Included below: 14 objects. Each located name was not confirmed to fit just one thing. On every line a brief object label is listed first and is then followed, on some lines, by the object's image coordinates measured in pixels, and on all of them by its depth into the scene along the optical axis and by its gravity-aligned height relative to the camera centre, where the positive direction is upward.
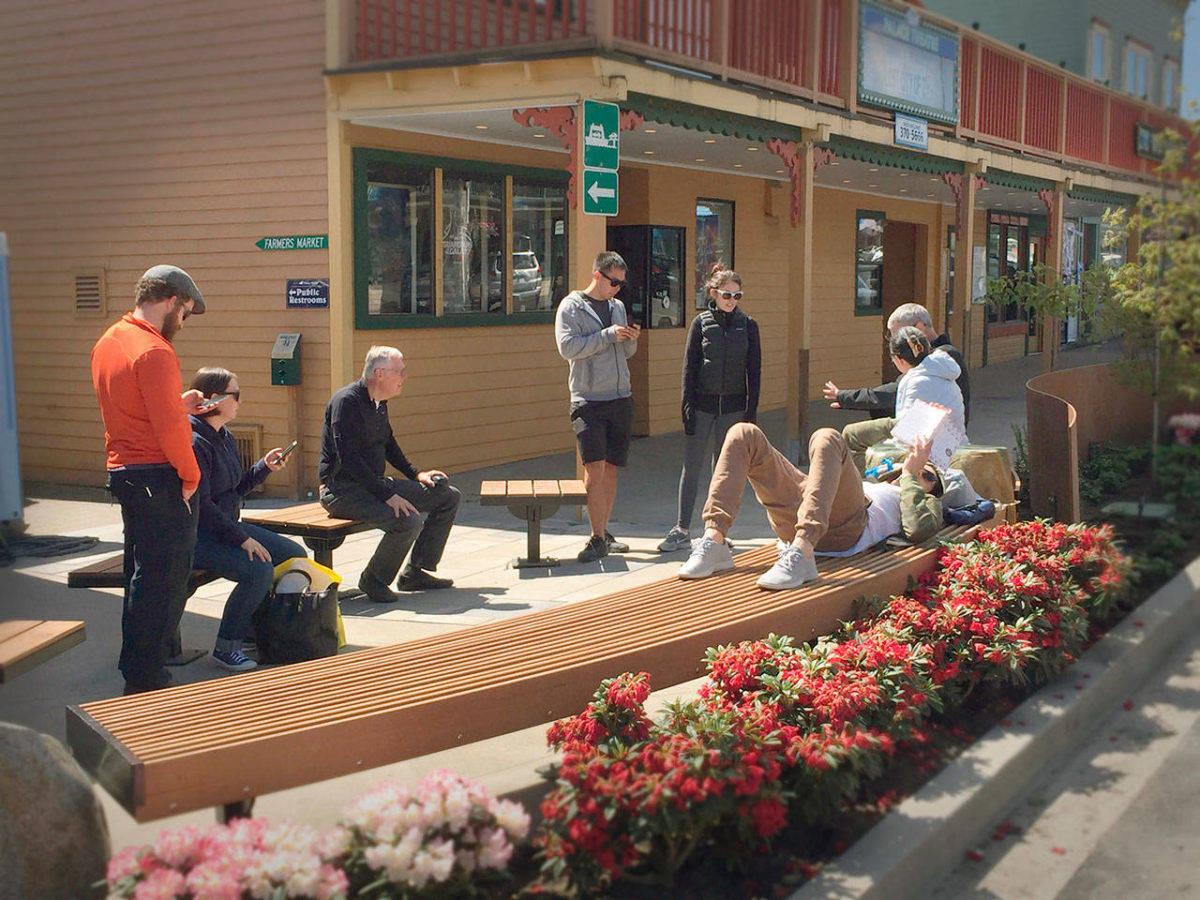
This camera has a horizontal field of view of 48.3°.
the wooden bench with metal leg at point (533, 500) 8.08 -1.13
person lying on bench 5.43 -0.84
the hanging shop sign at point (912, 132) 14.11 +1.92
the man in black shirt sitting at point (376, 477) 7.02 -0.89
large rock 3.45 -1.34
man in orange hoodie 5.19 -0.58
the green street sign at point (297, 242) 11.16 +0.58
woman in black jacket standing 8.59 -0.42
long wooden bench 3.47 -1.13
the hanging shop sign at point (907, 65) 13.72 +2.66
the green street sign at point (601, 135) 9.47 +1.26
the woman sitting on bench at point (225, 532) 5.97 -0.99
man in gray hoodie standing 8.29 -0.42
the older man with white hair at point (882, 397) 7.55 -0.51
